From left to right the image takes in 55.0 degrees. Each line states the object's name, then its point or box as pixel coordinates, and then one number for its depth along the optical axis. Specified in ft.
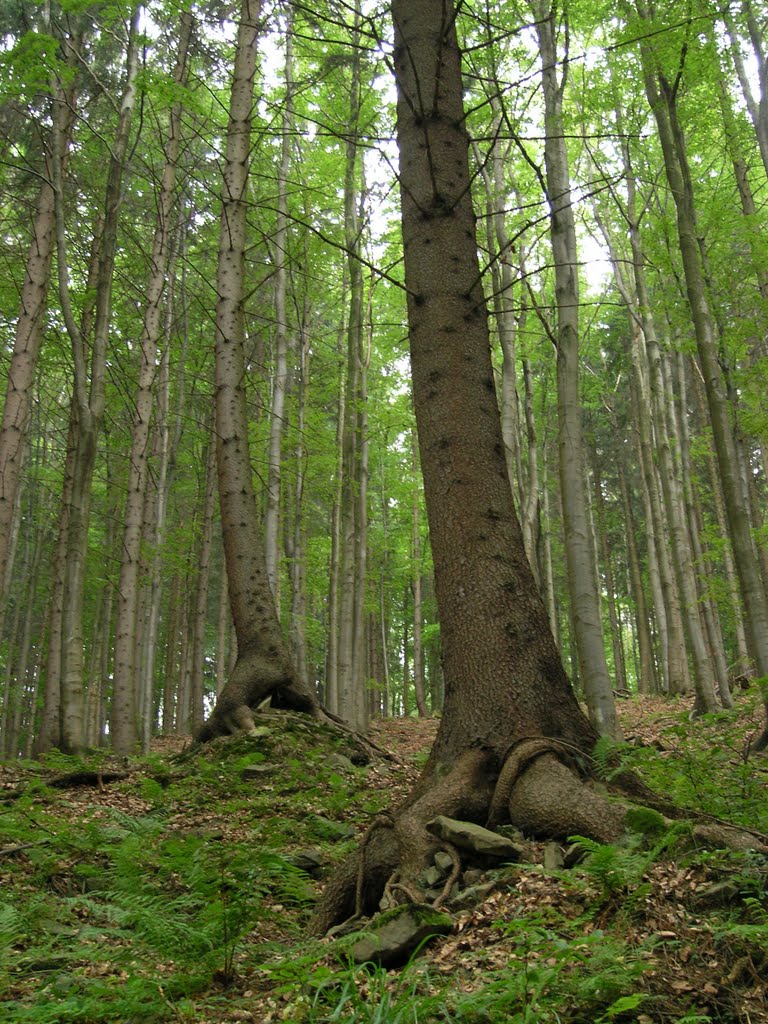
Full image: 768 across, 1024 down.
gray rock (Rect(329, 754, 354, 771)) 24.07
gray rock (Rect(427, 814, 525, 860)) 10.97
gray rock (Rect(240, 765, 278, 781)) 22.13
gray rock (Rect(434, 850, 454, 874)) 11.21
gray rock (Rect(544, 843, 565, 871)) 10.55
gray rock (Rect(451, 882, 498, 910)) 10.37
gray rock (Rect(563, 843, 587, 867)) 10.61
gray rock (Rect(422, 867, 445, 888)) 11.05
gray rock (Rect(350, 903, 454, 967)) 9.28
